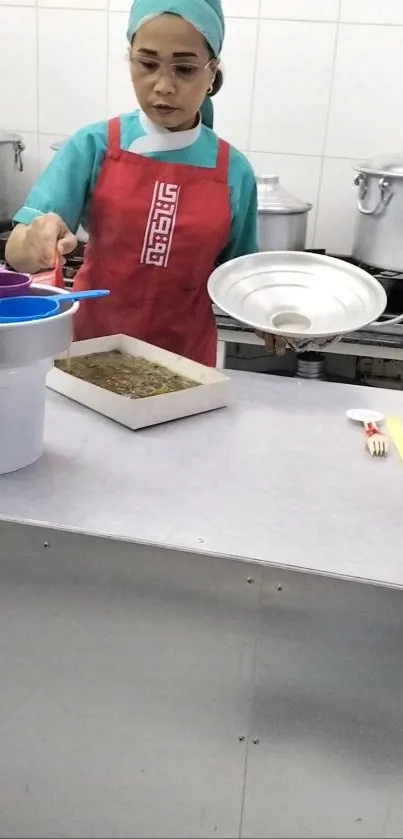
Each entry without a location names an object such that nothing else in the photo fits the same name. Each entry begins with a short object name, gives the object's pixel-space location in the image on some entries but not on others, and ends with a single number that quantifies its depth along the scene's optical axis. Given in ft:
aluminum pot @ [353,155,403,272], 5.10
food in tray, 3.10
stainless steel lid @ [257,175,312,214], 5.43
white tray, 2.88
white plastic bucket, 2.38
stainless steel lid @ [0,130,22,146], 5.98
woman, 3.56
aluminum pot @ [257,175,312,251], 5.44
